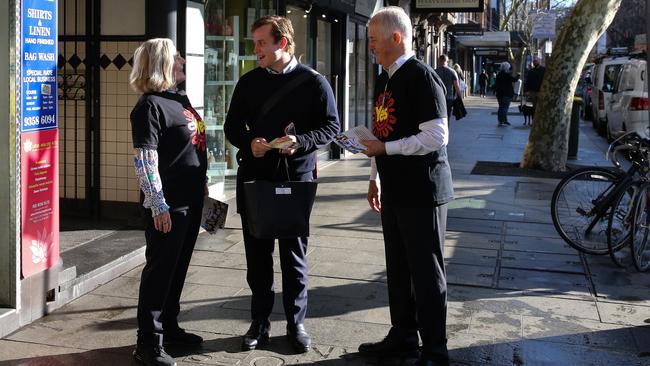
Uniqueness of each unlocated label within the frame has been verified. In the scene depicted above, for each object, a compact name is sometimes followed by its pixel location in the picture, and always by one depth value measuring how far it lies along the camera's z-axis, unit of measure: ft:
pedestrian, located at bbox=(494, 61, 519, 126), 72.64
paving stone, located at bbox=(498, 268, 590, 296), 19.97
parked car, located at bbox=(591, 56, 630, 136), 64.49
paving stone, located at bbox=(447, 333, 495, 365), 15.07
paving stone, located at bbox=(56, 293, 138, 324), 17.29
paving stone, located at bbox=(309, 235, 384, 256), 23.90
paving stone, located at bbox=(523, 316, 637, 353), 16.05
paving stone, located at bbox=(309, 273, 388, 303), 19.02
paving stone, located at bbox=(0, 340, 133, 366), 14.60
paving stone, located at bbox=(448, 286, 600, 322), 18.03
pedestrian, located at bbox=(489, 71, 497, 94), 202.75
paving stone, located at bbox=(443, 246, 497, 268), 22.48
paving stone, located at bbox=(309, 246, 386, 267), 22.29
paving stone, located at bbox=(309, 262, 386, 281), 20.74
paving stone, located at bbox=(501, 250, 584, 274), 22.06
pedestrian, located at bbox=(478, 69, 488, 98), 163.63
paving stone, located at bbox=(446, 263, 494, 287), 20.36
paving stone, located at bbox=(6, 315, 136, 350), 15.65
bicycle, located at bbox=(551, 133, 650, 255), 22.44
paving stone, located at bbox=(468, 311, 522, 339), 16.51
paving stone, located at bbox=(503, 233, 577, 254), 24.18
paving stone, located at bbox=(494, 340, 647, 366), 14.99
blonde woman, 13.58
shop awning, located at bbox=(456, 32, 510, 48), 132.77
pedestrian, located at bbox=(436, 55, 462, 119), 54.13
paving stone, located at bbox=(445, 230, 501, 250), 24.58
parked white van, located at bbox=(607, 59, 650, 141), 52.11
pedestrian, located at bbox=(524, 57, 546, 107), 66.59
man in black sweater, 14.75
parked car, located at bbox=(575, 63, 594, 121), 91.97
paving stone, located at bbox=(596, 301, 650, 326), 17.51
